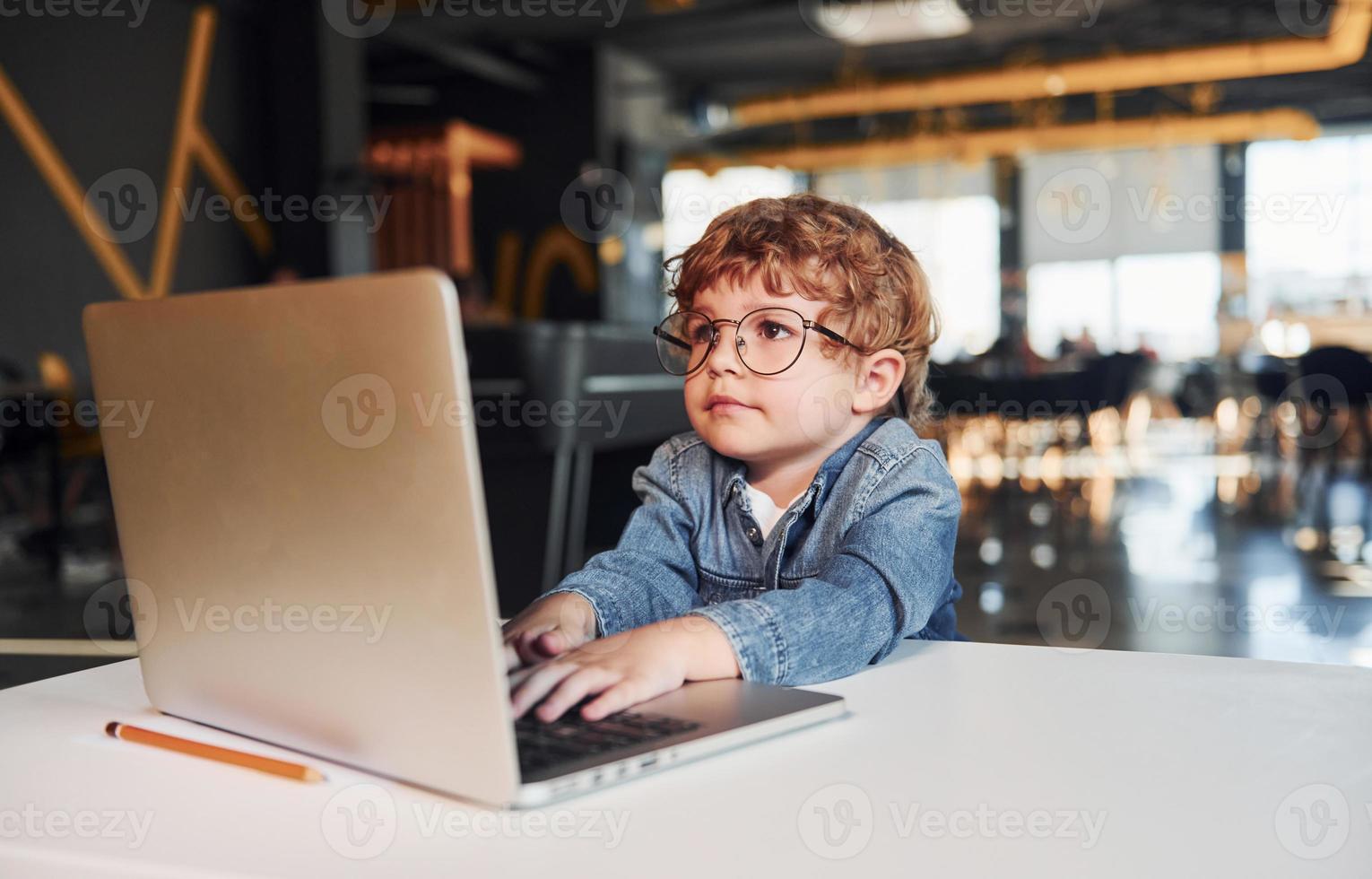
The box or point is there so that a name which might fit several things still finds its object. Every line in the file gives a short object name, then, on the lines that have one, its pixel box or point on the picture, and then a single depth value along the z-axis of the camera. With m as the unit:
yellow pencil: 0.54
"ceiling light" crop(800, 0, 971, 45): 6.95
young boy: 0.88
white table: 0.45
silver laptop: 0.46
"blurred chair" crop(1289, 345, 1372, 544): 6.10
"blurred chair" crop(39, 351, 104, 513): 4.80
